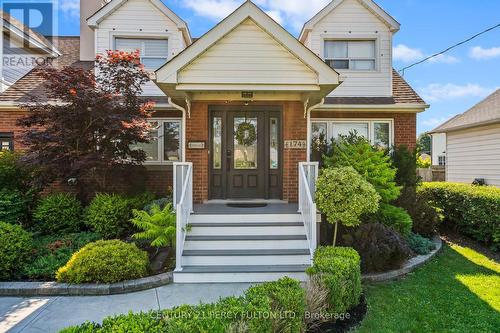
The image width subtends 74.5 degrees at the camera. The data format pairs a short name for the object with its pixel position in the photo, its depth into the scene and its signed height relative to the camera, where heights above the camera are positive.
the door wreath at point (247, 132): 9.01 +1.02
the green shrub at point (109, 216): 7.68 -1.12
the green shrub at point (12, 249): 5.52 -1.39
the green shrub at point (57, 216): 8.04 -1.18
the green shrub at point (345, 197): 6.11 -0.51
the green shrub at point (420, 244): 7.38 -1.73
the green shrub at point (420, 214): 8.61 -1.18
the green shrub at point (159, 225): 6.09 -1.08
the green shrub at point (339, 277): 4.29 -1.46
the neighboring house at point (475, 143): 12.94 +1.15
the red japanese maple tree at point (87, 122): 7.70 +1.13
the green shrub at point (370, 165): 7.54 +0.10
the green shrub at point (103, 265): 5.28 -1.58
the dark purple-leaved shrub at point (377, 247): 6.02 -1.43
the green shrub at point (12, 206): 7.82 -0.92
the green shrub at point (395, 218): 7.47 -1.12
